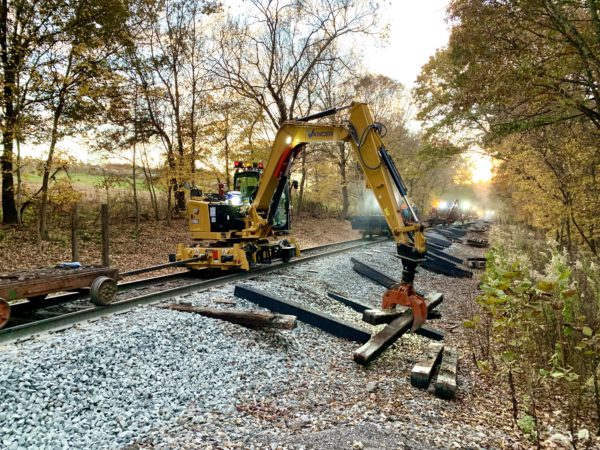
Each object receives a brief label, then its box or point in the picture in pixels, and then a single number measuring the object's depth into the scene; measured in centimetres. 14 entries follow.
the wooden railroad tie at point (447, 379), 459
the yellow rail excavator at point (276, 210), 682
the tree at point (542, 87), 784
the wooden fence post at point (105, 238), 1148
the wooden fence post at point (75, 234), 1143
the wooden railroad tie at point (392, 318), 659
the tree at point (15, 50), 1210
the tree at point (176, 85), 2009
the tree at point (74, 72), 1316
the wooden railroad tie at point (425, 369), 481
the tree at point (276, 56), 2245
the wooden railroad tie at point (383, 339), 534
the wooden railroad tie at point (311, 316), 627
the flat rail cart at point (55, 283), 557
